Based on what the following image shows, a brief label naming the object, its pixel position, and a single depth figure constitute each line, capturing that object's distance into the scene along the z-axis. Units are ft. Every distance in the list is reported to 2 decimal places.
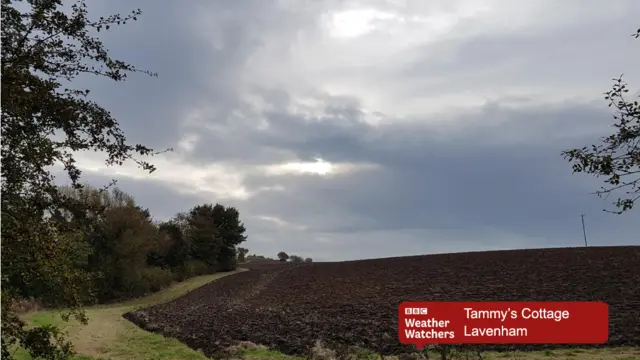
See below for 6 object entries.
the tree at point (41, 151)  25.05
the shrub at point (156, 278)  146.92
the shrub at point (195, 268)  179.11
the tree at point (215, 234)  192.24
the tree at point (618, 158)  21.99
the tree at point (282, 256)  297.31
